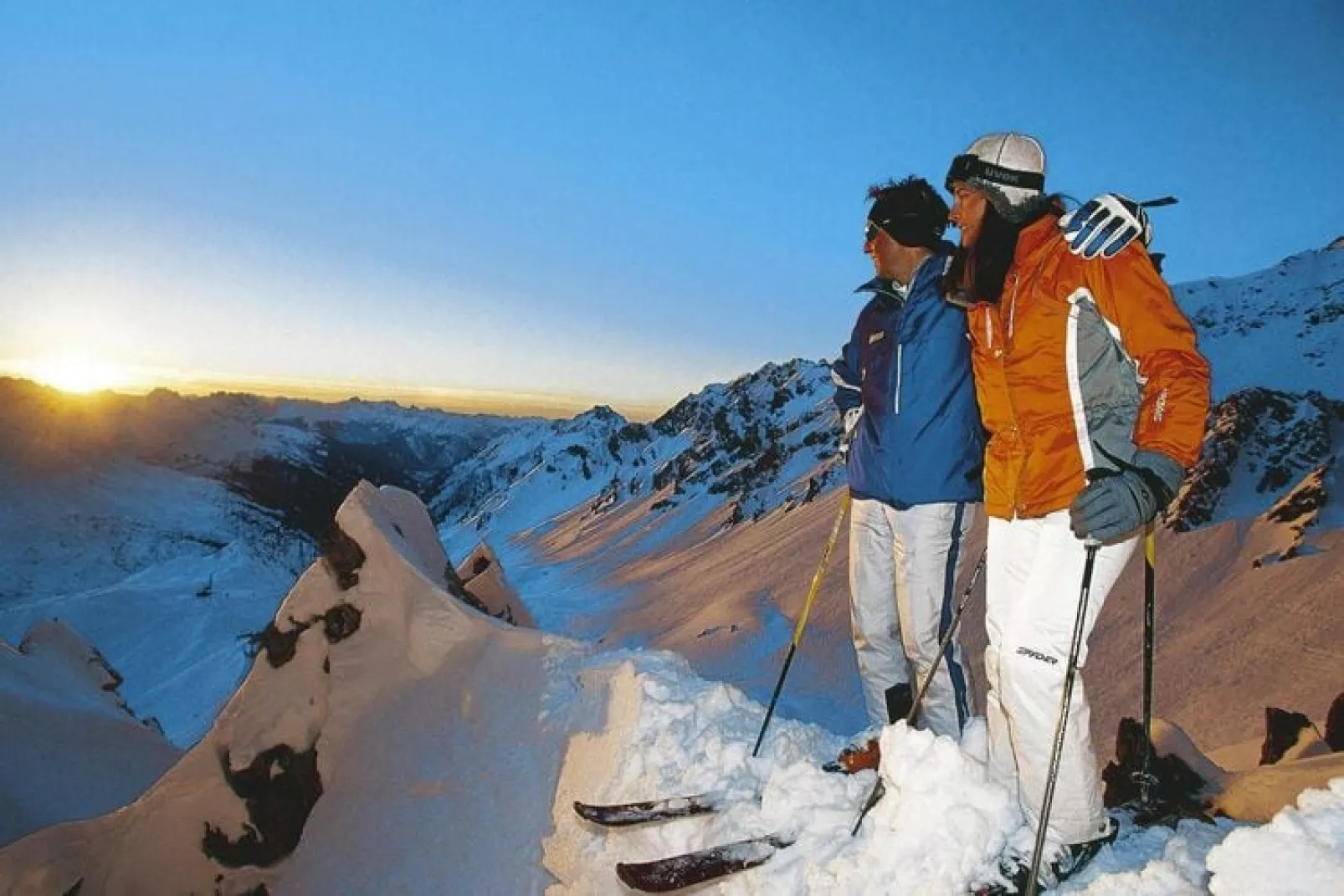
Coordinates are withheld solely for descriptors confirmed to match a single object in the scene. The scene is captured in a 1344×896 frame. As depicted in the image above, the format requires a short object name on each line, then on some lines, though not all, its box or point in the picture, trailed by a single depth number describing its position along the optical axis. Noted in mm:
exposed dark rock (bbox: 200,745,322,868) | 5316
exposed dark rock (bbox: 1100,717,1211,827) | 3121
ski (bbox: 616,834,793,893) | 3033
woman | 2377
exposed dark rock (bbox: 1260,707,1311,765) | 5984
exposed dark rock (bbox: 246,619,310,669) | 5852
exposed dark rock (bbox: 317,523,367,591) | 5941
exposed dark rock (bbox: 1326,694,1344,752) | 5555
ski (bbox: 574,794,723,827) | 3482
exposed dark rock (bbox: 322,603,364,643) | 5777
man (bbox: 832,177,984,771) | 3670
